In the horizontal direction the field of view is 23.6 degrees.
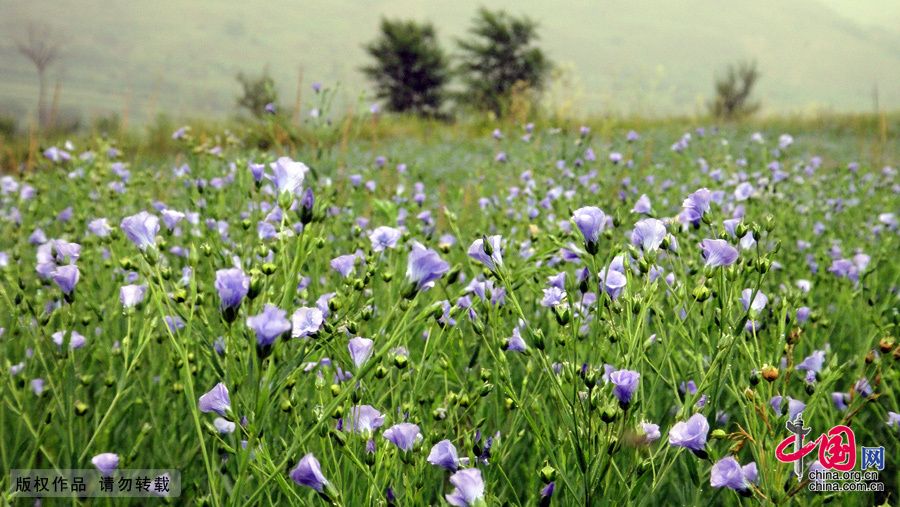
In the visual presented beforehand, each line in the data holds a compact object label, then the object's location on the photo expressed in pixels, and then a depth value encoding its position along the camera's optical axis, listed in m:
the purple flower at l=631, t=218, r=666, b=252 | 1.32
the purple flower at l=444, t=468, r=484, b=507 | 1.20
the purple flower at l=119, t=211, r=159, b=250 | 1.28
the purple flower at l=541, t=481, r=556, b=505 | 1.27
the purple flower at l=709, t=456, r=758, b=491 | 1.24
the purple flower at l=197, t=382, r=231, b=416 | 1.24
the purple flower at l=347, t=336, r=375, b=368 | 1.28
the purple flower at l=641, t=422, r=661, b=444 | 1.26
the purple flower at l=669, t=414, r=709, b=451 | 1.23
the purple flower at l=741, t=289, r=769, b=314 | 1.38
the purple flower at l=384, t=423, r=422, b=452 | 1.24
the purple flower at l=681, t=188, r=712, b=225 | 1.37
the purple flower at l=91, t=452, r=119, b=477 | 1.36
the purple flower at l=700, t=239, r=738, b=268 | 1.30
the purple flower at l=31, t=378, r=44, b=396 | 1.55
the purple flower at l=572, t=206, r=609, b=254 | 1.30
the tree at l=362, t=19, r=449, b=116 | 20.16
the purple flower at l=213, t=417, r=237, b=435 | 1.33
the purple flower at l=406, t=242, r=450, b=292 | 1.27
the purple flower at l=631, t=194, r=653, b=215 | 1.57
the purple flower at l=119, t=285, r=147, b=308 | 1.38
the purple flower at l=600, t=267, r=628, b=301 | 1.32
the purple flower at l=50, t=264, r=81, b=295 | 1.35
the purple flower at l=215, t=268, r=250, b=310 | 1.19
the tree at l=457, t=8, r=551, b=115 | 20.10
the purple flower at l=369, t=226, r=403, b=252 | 1.41
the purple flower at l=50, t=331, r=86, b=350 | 1.48
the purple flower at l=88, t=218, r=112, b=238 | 1.52
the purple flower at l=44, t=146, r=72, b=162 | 3.17
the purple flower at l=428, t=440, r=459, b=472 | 1.25
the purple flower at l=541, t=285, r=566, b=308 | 1.35
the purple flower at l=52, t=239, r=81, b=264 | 1.37
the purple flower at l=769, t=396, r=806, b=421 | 1.31
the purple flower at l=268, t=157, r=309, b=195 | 1.29
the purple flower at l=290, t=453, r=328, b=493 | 1.21
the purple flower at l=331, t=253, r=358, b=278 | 1.37
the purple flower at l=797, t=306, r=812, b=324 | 1.50
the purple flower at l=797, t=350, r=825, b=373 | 1.43
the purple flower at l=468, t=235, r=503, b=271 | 1.32
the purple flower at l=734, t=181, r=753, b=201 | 1.89
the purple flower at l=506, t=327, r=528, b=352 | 1.35
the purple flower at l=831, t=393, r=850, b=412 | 1.47
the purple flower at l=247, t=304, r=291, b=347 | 1.18
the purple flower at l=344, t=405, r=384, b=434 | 1.28
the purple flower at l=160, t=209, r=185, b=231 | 1.42
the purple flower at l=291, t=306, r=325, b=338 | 1.25
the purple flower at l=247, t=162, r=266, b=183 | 1.44
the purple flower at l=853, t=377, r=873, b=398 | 1.38
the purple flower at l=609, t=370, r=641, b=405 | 1.23
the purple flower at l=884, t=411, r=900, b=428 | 1.37
